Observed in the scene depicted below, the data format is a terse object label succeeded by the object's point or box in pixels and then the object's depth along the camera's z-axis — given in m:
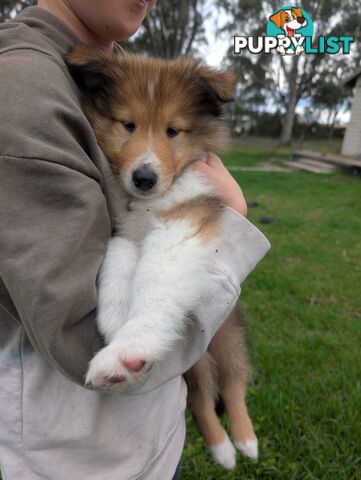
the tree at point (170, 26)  16.36
